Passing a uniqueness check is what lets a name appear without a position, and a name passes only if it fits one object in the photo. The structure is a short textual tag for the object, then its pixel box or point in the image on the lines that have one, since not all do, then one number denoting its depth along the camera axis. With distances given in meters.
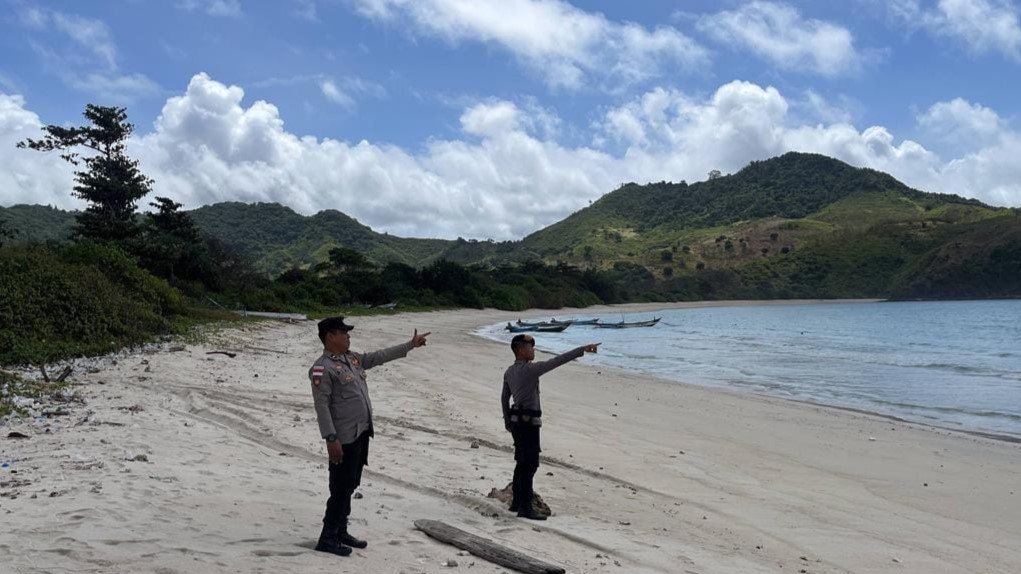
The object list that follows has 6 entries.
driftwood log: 4.80
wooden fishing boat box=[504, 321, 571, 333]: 41.49
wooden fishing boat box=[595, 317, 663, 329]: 47.56
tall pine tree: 37.38
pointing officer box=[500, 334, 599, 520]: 6.40
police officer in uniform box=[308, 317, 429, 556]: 4.97
